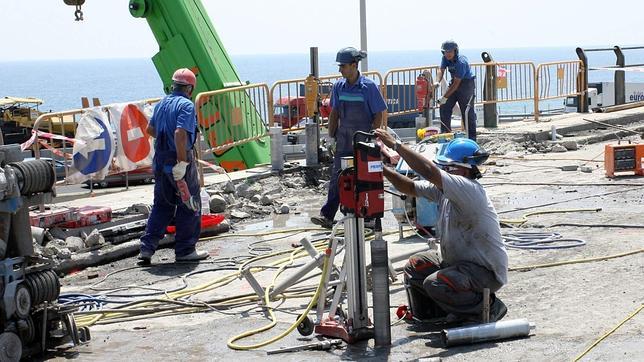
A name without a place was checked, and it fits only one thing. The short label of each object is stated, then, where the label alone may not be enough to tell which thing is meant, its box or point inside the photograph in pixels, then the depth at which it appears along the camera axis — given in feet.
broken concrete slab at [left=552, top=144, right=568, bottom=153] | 63.62
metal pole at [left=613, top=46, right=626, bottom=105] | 84.07
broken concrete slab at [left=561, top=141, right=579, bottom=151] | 64.54
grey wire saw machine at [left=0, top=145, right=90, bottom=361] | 24.07
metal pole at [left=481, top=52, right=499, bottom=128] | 73.67
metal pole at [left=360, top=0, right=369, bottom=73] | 82.89
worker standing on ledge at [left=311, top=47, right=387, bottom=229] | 38.81
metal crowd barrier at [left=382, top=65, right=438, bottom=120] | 68.80
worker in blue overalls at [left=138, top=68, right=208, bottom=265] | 34.53
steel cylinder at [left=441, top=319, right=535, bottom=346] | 24.22
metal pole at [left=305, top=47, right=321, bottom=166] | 53.98
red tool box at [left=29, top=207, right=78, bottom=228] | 37.99
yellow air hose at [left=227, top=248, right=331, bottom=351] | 25.32
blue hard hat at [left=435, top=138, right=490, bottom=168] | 25.54
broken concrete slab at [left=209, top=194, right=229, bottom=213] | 44.39
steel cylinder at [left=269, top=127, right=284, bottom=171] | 52.66
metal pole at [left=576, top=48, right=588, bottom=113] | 81.87
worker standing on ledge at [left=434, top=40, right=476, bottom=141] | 56.34
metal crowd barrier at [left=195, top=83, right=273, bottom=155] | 56.80
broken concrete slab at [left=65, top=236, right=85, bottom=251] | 37.17
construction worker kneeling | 25.20
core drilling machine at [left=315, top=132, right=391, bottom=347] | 24.35
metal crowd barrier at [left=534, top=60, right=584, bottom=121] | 79.41
